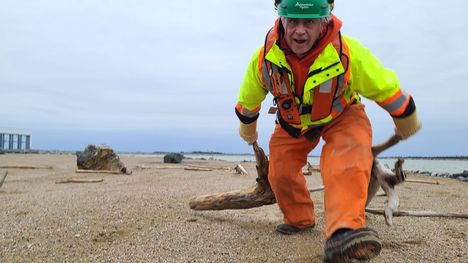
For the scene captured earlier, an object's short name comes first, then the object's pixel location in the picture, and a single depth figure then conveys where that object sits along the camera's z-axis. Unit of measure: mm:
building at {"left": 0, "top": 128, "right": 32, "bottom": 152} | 45281
